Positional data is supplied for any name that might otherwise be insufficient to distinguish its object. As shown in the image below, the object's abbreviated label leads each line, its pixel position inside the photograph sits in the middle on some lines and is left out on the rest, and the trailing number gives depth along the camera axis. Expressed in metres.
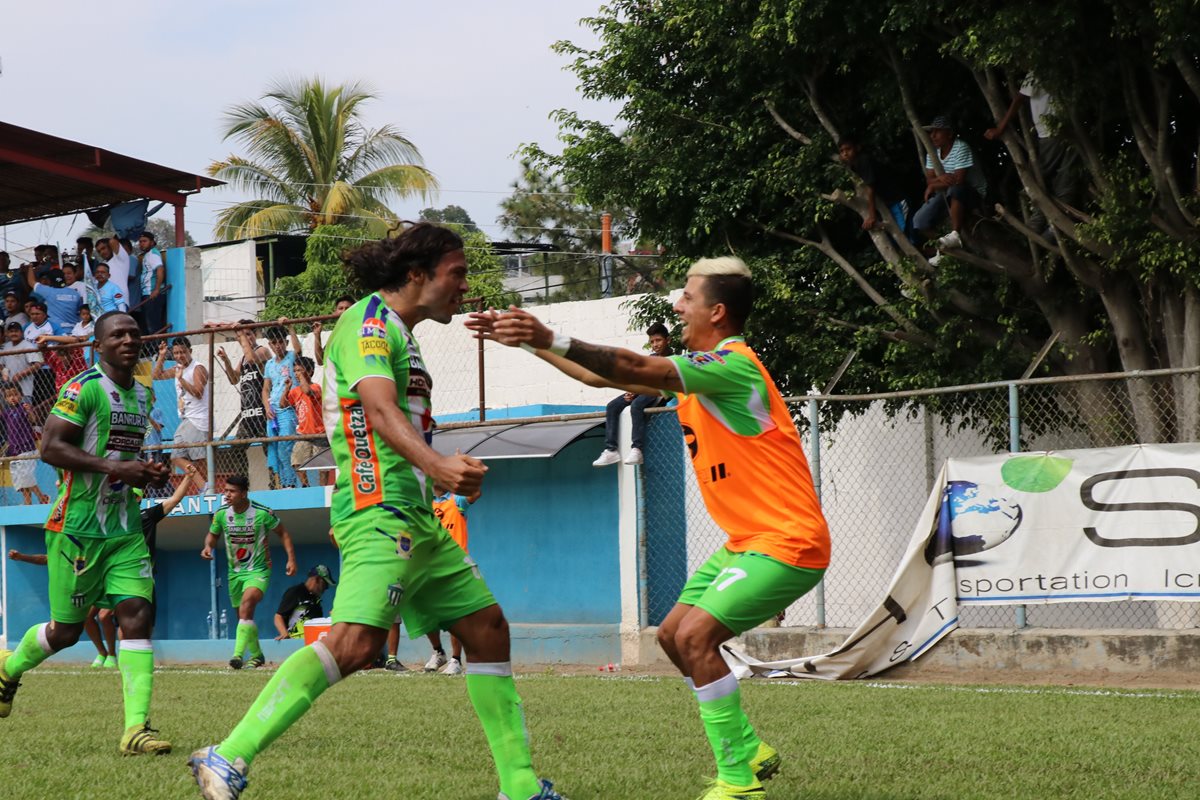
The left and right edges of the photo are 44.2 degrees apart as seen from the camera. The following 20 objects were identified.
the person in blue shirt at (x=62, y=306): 24.36
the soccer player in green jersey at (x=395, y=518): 4.86
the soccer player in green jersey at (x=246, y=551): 16.36
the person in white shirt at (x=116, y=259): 25.16
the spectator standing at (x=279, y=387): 19.25
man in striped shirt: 14.42
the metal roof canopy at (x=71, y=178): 26.55
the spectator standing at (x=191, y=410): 20.28
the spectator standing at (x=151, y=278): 25.50
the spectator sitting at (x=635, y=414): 14.98
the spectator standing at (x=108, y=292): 24.53
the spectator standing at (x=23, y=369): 21.56
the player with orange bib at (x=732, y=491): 5.27
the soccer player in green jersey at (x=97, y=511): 7.62
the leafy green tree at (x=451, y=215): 67.38
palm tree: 43.19
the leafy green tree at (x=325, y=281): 37.53
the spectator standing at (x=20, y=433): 21.45
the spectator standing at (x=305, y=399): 19.09
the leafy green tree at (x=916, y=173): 13.03
